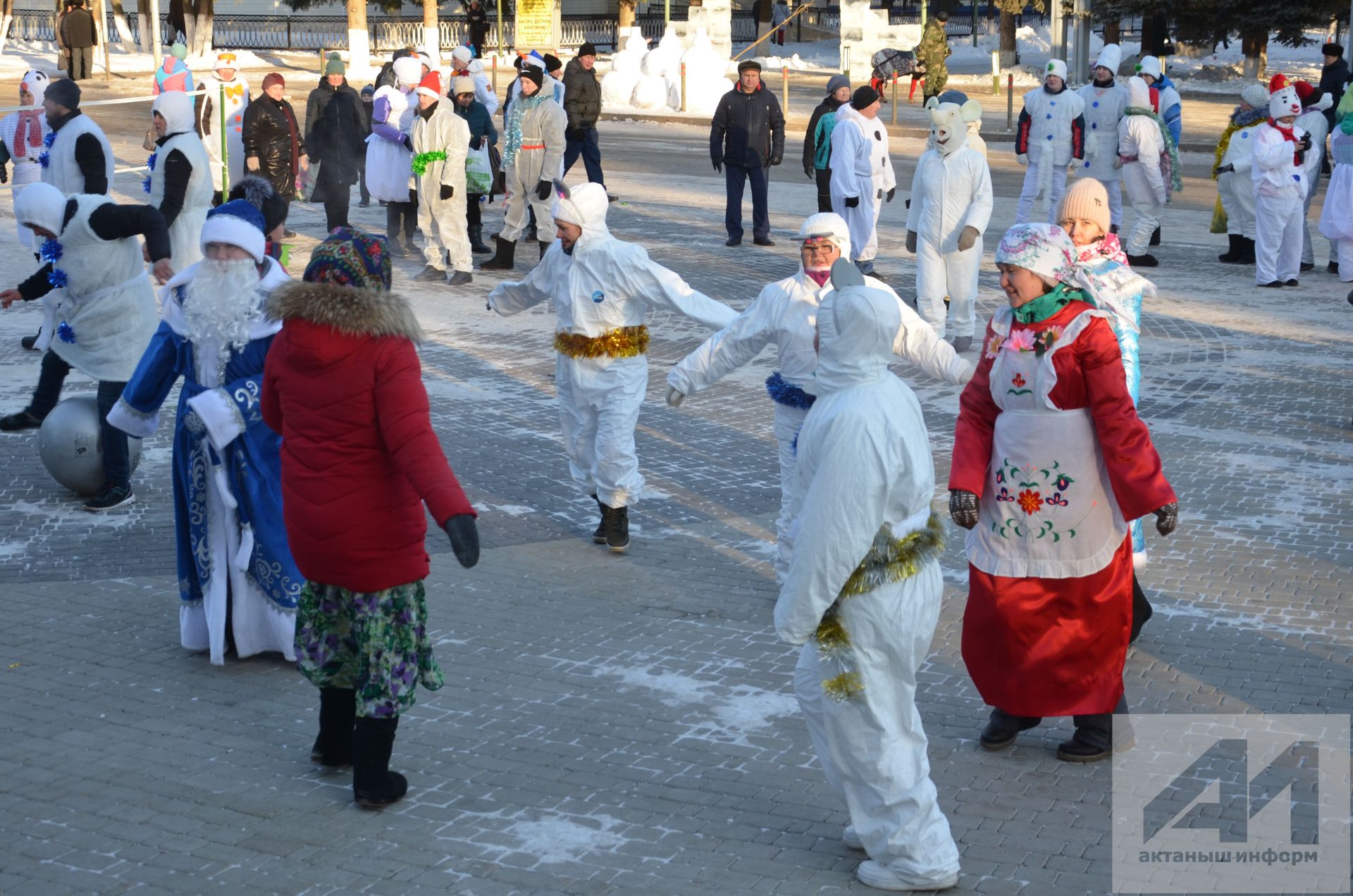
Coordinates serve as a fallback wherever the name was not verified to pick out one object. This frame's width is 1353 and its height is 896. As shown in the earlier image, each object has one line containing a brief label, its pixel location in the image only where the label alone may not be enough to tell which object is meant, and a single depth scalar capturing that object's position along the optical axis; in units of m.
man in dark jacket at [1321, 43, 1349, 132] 19.20
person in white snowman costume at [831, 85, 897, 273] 14.16
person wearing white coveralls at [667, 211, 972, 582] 6.58
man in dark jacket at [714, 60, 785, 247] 16.34
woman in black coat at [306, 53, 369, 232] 15.80
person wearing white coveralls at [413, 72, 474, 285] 14.24
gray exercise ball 8.20
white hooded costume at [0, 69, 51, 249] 13.41
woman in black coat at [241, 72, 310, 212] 15.30
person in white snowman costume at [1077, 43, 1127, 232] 15.48
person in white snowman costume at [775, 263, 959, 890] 4.20
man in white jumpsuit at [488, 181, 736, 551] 7.53
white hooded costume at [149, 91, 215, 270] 10.91
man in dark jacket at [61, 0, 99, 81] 34.84
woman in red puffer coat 4.68
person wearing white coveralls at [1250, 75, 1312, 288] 14.38
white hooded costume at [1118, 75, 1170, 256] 15.17
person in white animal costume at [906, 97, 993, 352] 11.43
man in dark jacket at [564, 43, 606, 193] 17.22
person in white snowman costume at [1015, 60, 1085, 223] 15.71
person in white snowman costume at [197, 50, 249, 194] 16.19
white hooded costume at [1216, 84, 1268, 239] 15.01
